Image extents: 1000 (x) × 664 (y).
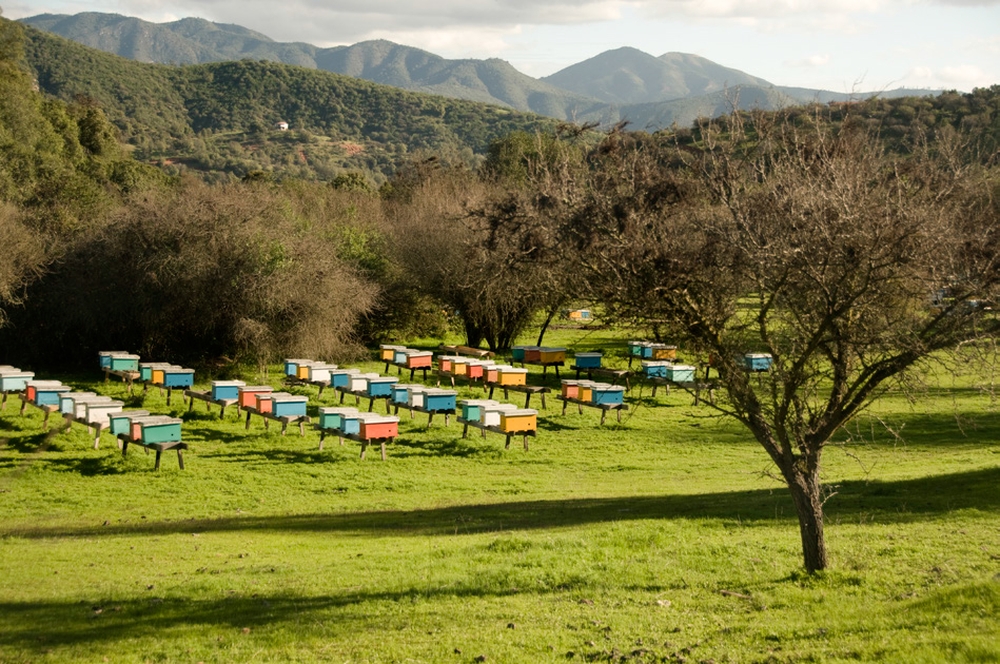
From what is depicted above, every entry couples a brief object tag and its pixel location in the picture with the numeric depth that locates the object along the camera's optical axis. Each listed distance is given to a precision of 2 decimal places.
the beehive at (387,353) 31.45
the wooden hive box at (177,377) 25.02
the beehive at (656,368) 27.94
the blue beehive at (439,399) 22.81
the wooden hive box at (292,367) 27.39
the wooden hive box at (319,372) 26.53
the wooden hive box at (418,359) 29.28
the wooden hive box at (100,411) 19.92
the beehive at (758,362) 25.50
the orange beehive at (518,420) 21.41
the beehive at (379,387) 24.67
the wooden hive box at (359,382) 25.20
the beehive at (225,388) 23.42
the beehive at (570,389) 25.70
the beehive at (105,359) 27.94
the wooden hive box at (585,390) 25.39
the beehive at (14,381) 23.59
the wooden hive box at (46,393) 22.02
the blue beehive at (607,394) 25.02
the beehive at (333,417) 20.95
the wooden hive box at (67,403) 20.69
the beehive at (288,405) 22.02
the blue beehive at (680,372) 27.36
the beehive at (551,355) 30.19
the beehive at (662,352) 31.61
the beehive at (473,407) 22.02
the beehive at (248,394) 22.91
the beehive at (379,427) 20.16
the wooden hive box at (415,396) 23.36
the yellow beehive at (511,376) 26.92
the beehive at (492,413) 21.88
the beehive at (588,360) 30.19
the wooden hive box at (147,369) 25.70
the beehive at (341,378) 25.33
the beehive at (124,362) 27.03
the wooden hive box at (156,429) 18.58
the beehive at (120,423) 19.25
